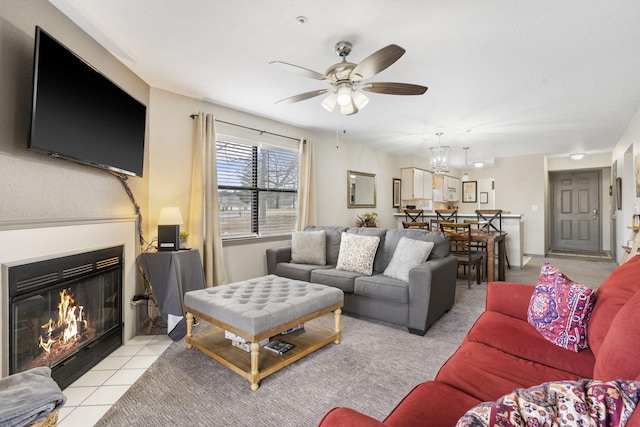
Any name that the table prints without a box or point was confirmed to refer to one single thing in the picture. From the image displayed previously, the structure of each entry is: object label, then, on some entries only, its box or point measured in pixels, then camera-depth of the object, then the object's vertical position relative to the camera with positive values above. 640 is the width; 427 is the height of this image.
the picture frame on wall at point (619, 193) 5.30 +0.52
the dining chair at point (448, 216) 5.94 +0.07
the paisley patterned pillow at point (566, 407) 0.60 -0.39
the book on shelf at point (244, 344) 2.27 -0.98
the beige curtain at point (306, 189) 4.68 +0.44
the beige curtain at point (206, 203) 3.50 +0.14
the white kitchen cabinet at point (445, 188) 8.17 +0.89
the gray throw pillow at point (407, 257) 3.00 -0.39
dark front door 7.36 +0.27
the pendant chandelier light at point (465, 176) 8.98 +1.30
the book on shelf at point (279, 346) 2.25 -0.99
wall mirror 5.78 +0.57
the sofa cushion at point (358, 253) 3.32 -0.40
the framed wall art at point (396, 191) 7.02 +0.65
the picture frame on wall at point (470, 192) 9.05 +0.86
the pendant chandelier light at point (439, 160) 5.10 +1.02
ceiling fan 2.03 +1.06
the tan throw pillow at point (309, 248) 3.82 -0.39
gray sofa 2.75 -0.64
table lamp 2.90 -0.17
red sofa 0.95 -0.63
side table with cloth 2.71 -0.61
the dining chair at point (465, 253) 4.26 -0.51
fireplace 1.72 -0.67
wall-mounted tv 1.72 +0.69
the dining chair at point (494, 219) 5.36 +0.02
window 3.90 +0.38
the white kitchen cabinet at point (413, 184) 7.12 +0.84
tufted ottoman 1.97 -0.71
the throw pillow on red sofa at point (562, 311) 1.50 -0.47
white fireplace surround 1.60 -0.20
